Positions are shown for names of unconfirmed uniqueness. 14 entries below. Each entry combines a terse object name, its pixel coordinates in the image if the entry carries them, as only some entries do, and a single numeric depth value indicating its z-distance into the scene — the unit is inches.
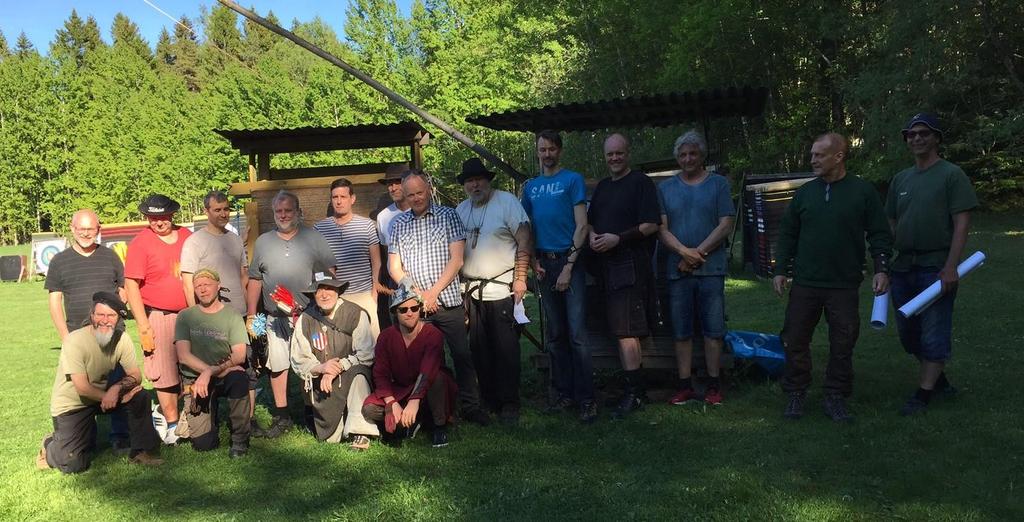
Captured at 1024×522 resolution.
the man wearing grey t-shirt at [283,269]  201.3
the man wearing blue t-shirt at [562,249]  192.9
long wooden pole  269.0
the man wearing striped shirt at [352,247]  220.1
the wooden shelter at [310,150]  275.3
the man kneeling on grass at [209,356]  188.9
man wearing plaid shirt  193.6
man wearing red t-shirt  196.5
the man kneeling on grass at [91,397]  177.8
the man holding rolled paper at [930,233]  176.7
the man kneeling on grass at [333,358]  189.3
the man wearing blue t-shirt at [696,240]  192.2
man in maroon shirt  182.1
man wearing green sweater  177.0
